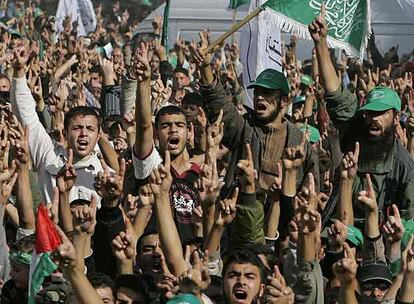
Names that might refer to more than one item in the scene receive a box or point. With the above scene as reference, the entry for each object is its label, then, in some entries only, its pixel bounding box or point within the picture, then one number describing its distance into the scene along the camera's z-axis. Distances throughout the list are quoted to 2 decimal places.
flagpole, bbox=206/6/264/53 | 16.36
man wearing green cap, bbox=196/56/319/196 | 15.98
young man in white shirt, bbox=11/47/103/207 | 15.95
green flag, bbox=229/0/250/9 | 23.99
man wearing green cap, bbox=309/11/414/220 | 15.68
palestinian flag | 12.38
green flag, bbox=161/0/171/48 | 25.00
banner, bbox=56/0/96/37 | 30.73
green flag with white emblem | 17.76
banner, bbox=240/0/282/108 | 20.39
